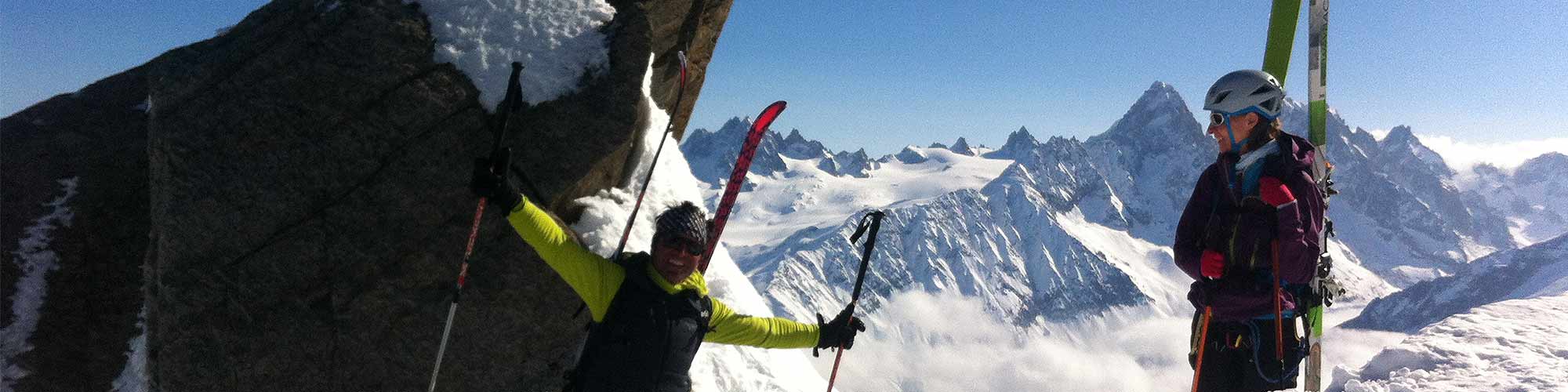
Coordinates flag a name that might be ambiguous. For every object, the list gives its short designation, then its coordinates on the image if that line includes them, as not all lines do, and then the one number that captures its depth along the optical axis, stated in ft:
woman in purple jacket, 20.83
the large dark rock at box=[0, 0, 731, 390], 27.40
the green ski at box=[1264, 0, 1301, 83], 32.37
